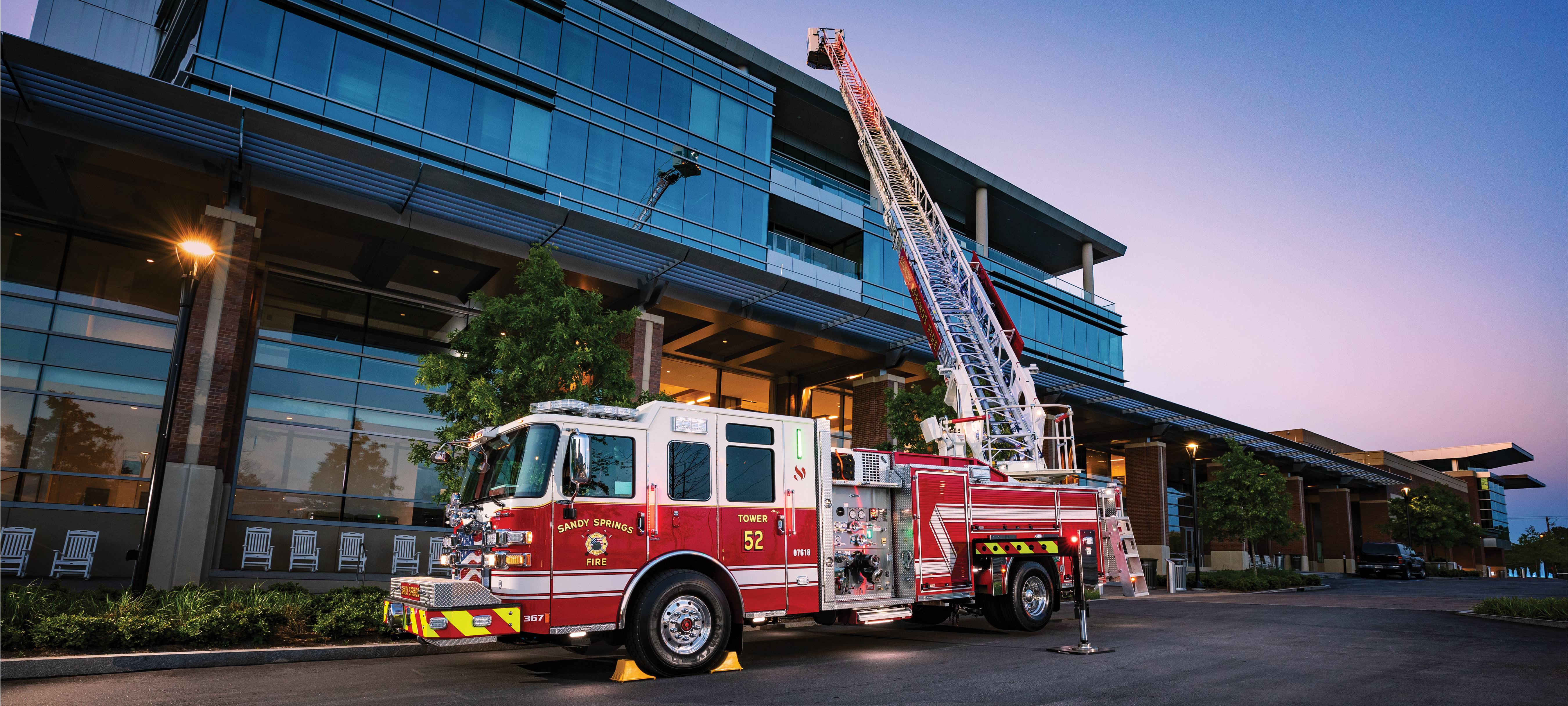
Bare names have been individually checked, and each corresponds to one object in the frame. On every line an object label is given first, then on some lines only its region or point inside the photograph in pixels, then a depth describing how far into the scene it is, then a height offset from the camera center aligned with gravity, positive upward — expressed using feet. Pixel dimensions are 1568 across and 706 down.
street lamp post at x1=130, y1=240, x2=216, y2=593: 36.47 +4.66
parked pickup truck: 136.05 -2.88
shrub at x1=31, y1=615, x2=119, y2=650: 30.17 -5.05
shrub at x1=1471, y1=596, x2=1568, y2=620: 51.26 -3.65
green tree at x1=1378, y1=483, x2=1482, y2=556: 185.47 +5.28
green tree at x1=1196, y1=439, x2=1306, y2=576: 106.32 +4.27
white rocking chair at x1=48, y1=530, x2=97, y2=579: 51.88 -4.11
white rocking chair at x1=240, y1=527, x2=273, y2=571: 59.06 -3.67
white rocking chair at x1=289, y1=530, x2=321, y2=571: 60.85 -3.84
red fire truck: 27.63 -0.69
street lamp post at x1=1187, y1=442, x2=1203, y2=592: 95.91 -2.27
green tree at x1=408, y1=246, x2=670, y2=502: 43.01 +7.47
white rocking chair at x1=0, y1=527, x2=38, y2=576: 50.44 -3.72
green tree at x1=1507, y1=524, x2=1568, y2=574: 228.84 -0.72
